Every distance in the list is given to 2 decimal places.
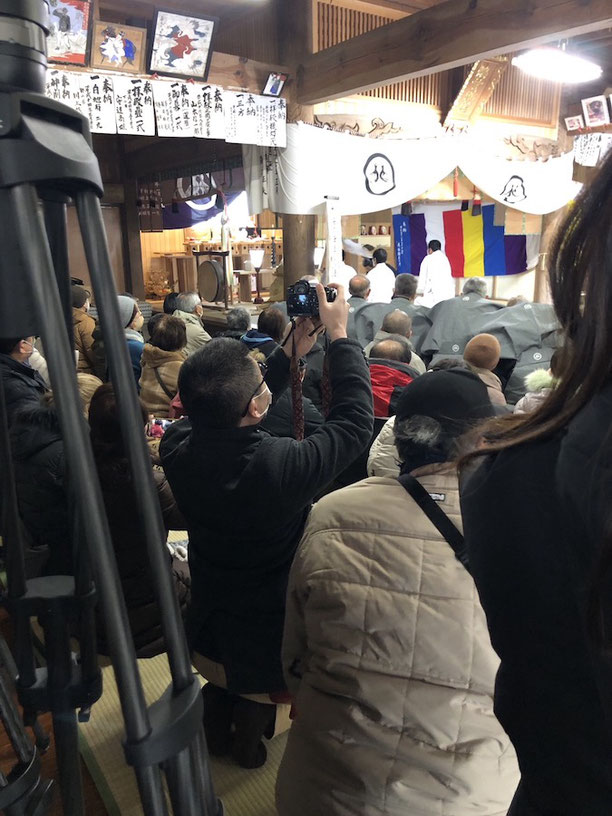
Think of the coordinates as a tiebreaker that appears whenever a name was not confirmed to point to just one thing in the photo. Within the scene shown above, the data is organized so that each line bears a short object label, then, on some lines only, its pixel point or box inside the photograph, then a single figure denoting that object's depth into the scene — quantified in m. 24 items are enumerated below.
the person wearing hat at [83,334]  4.62
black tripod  0.54
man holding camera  1.82
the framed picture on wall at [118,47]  4.65
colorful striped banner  9.83
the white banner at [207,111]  5.29
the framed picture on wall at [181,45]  4.79
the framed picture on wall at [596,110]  8.00
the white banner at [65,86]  4.53
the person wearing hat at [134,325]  4.65
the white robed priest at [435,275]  9.27
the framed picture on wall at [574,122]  8.33
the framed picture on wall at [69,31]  4.30
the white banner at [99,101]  4.68
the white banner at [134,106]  4.86
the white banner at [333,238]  6.14
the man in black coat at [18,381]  2.67
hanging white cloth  6.00
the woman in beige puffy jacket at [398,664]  1.32
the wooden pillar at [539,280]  8.99
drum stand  9.25
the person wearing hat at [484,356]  3.81
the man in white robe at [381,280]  8.59
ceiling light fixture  5.92
